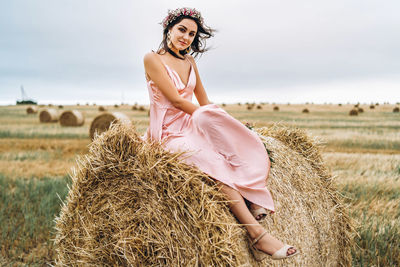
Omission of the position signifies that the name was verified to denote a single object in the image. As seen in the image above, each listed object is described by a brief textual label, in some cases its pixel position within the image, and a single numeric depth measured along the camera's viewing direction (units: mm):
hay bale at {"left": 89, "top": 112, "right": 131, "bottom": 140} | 12627
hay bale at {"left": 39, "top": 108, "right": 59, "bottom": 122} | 21047
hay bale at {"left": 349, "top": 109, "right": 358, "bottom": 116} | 30516
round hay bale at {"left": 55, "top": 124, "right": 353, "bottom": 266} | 2332
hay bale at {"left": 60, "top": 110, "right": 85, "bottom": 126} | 18875
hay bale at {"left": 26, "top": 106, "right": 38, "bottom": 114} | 31031
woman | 2416
